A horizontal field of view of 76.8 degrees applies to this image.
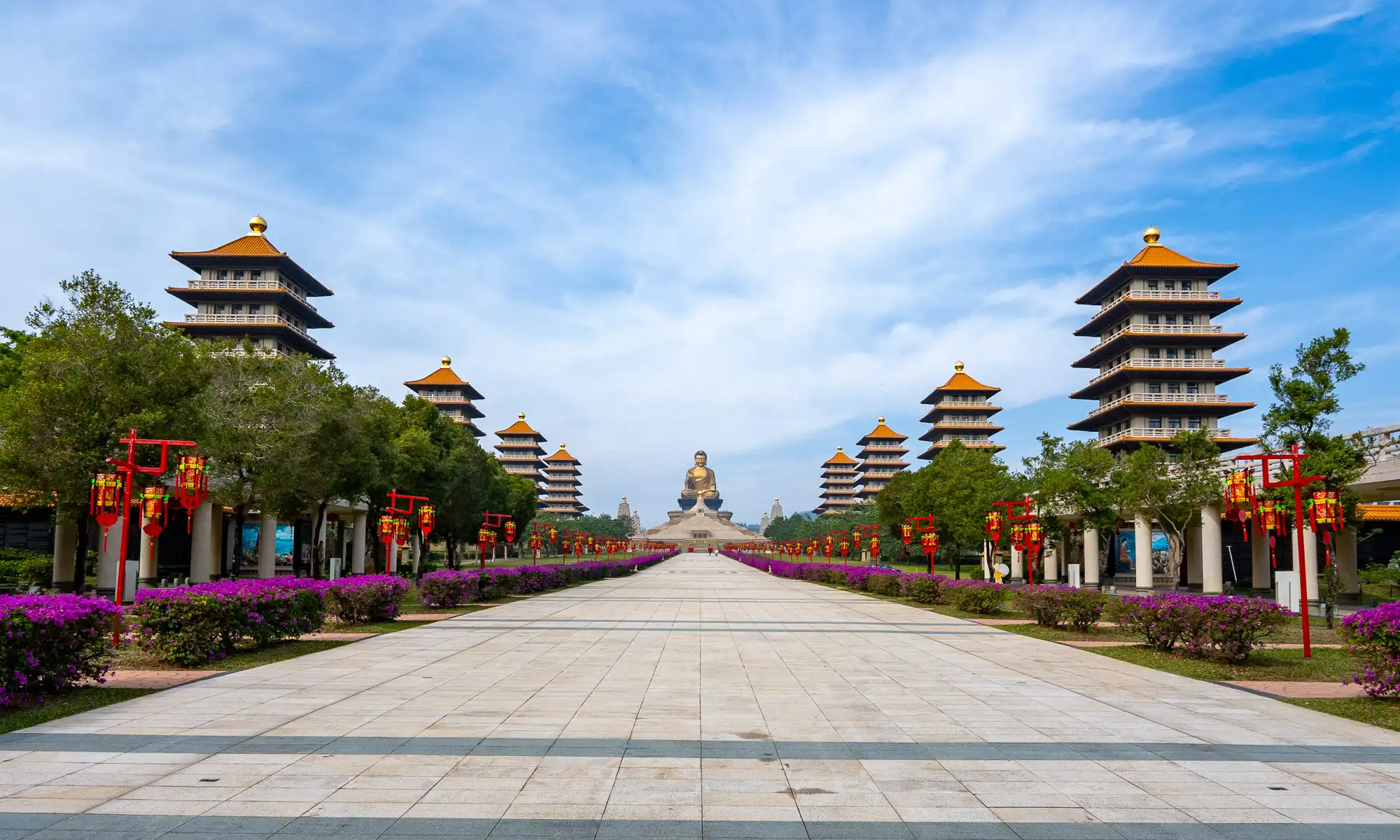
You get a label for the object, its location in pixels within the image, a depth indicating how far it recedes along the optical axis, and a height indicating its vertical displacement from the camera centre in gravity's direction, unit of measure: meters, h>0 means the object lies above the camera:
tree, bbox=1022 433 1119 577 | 34.72 +0.68
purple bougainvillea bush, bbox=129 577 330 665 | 12.06 -1.75
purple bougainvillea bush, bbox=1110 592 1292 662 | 13.16 -1.87
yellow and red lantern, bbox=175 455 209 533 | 16.03 +0.30
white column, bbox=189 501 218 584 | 32.03 -1.73
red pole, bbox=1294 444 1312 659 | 13.66 -0.90
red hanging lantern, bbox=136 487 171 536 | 15.59 -0.17
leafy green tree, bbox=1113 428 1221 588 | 32.69 +0.75
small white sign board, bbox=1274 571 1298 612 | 19.81 -1.92
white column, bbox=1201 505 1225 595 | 34.91 -1.89
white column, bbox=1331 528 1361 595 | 31.39 -2.12
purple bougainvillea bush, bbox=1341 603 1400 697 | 9.55 -1.56
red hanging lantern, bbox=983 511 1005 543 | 27.16 -0.72
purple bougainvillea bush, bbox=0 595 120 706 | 8.56 -1.52
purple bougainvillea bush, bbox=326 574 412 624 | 18.34 -2.13
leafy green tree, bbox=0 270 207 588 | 21.47 +2.54
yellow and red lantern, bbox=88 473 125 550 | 15.50 +0.00
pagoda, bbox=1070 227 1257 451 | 54.34 +9.72
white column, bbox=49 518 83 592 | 30.45 -2.06
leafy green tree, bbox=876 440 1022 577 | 38.88 +0.42
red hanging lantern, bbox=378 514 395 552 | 28.57 -0.96
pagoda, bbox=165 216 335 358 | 59.34 +13.65
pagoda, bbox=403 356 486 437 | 98.69 +11.89
